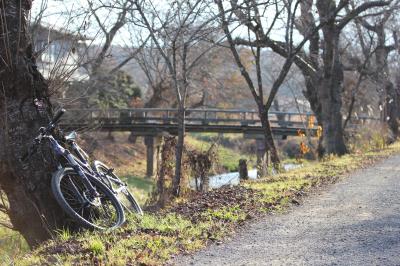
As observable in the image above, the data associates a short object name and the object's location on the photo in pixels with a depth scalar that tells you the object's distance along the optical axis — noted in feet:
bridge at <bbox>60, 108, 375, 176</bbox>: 125.59
